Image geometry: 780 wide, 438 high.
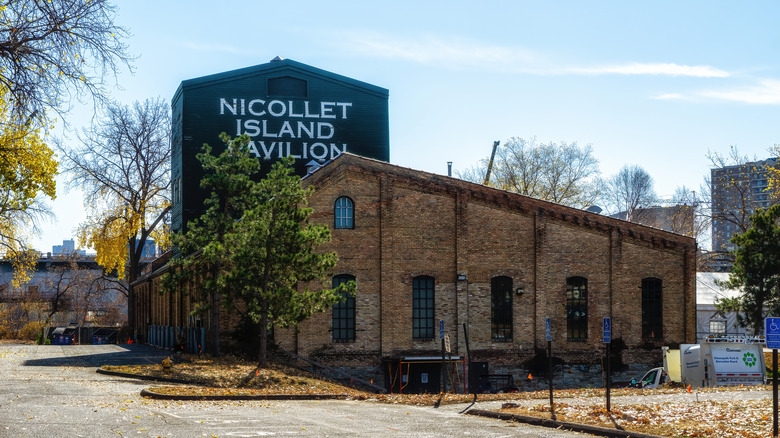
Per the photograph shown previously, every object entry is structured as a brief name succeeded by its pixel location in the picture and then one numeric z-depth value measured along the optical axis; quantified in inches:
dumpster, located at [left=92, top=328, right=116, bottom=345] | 2457.6
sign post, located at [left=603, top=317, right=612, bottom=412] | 766.9
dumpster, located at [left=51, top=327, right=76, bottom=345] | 2426.4
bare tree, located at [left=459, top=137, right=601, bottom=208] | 2696.9
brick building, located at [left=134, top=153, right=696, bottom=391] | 1358.3
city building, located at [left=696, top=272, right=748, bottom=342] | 1862.7
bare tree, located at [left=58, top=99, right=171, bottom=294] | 2183.8
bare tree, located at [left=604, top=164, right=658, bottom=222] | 3737.7
